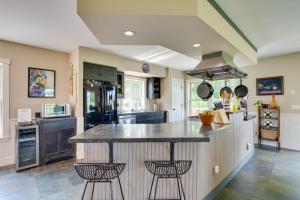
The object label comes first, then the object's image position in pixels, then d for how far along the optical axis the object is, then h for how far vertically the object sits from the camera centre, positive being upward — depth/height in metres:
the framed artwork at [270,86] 4.94 +0.44
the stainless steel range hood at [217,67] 2.79 +0.54
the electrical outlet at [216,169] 2.48 -0.92
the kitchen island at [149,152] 1.77 -0.56
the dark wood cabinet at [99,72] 4.09 +0.73
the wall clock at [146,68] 5.57 +1.09
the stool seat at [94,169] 1.65 -0.61
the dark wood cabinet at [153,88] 6.36 +0.52
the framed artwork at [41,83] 3.99 +0.48
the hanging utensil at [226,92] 3.85 +0.21
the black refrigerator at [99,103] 4.08 +0.00
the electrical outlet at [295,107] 4.70 -0.15
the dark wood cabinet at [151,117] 5.31 -0.47
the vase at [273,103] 4.88 -0.05
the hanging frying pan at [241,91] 3.83 +0.23
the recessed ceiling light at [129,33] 2.13 +0.83
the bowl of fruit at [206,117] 2.61 -0.22
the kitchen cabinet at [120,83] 5.04 +0.55
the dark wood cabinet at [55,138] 3.67 -0.72
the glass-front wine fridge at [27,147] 3.39 -0.82
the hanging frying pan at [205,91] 3.10 +0.20
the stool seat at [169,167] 1.78 -0.64
